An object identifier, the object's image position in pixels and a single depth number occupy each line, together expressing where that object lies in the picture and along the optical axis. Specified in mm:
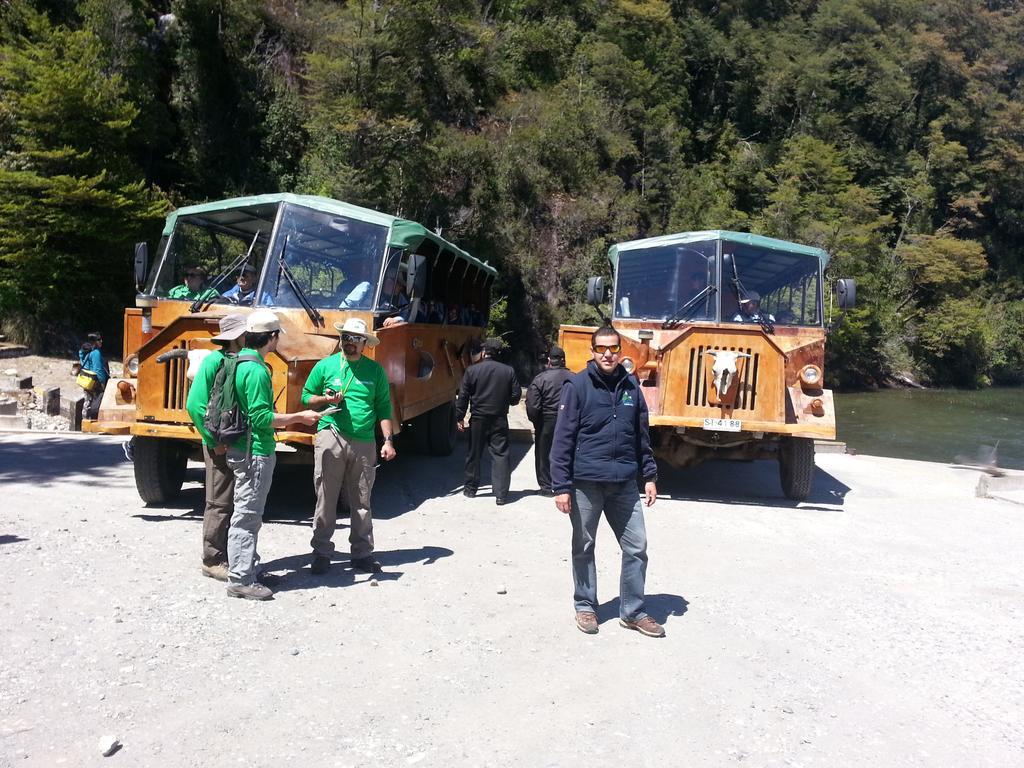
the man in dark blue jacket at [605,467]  5105
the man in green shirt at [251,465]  5465
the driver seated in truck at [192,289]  8414
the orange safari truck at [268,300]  7430
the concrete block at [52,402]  14258
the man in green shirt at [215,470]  5617
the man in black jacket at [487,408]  9336
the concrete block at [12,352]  20422
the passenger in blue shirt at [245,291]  8109
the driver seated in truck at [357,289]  8289
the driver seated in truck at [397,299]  8438
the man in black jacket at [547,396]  9109
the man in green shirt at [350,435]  6078
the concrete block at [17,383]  15828
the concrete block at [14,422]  12844
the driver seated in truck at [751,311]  9969
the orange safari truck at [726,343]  9141
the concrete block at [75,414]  13125
